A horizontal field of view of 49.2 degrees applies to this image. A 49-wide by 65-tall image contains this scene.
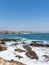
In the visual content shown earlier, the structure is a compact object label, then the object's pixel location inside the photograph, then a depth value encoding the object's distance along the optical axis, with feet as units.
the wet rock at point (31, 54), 16.45
